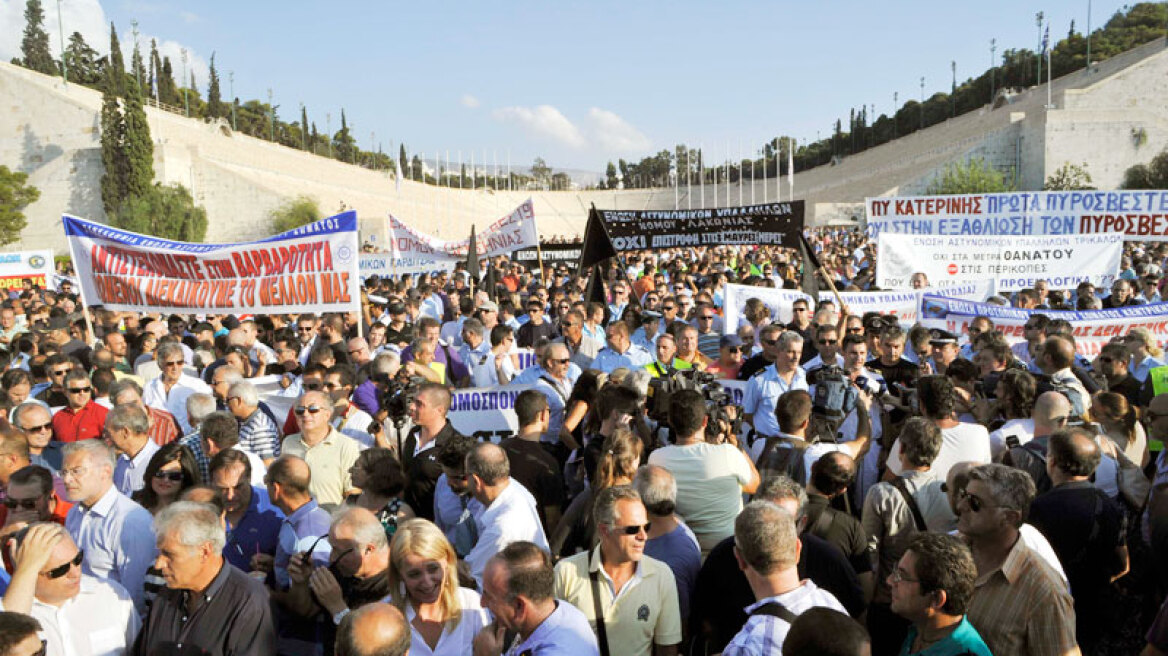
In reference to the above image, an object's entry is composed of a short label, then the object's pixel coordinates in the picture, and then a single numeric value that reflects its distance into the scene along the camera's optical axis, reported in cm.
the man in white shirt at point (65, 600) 324
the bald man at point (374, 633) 267
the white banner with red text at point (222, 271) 854
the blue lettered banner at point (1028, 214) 1348
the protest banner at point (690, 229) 1102
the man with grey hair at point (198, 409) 588
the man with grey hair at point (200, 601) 328
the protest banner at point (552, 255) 1753
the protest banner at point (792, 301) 1005
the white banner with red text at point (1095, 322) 876
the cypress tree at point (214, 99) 8589
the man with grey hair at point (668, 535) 395
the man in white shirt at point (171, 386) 720
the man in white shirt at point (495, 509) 403
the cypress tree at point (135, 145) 5134
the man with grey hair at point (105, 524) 412
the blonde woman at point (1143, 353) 714
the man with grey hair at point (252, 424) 589
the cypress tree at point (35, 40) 8725
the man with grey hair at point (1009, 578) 320
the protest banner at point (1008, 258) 1271
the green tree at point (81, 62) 8106
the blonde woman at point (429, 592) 321
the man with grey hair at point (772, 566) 300
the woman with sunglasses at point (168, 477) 462
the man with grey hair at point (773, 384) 627
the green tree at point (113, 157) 5162
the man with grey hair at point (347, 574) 347
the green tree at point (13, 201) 4650
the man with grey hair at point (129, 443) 525
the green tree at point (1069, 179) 5634
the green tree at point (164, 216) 4866
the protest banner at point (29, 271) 2145
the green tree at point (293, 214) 5696
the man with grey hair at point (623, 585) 349
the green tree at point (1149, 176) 5431
